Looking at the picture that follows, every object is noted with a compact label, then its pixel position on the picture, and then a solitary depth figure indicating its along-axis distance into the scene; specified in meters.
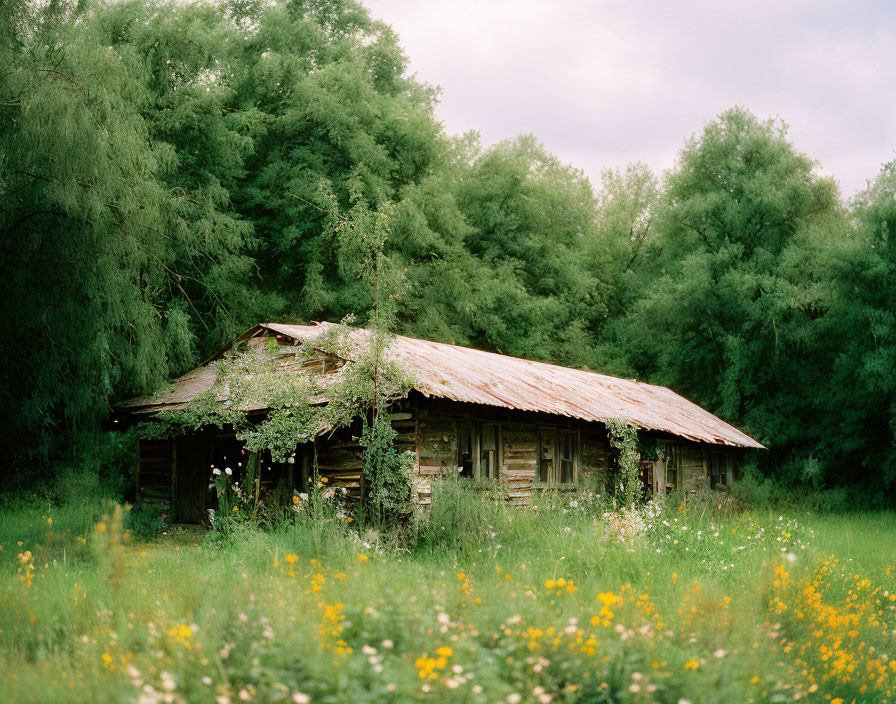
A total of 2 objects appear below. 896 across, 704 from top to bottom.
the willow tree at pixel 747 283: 25.70
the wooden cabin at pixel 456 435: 12.83
